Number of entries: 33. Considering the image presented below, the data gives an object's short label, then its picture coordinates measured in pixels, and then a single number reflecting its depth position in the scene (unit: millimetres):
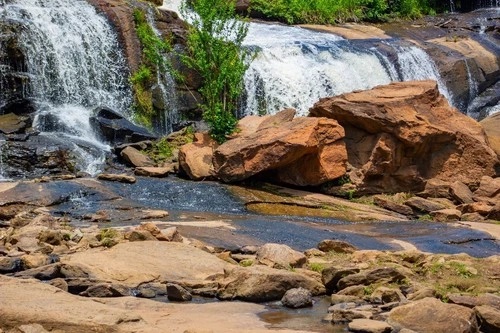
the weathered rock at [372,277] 16734
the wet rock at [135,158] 33875
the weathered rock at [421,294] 15820
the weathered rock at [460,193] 32844
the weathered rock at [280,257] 18953
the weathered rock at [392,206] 31516
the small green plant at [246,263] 19186
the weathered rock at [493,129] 36578
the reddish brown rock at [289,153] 31547
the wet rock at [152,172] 32219
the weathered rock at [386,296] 15562
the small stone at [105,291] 15141
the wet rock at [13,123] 34625
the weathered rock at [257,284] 15789
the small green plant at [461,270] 19422
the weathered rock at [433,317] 13453
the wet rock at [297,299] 15516
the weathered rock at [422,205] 31359
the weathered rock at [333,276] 16875
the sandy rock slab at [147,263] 16594
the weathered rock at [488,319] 13742
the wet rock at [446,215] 29994
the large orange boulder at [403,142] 33594
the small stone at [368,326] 13193
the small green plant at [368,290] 16234
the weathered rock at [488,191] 33031
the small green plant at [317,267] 18870
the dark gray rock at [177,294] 15727
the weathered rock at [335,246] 21687
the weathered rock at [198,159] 32344
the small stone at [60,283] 15133
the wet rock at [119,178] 30156
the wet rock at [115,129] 36875
